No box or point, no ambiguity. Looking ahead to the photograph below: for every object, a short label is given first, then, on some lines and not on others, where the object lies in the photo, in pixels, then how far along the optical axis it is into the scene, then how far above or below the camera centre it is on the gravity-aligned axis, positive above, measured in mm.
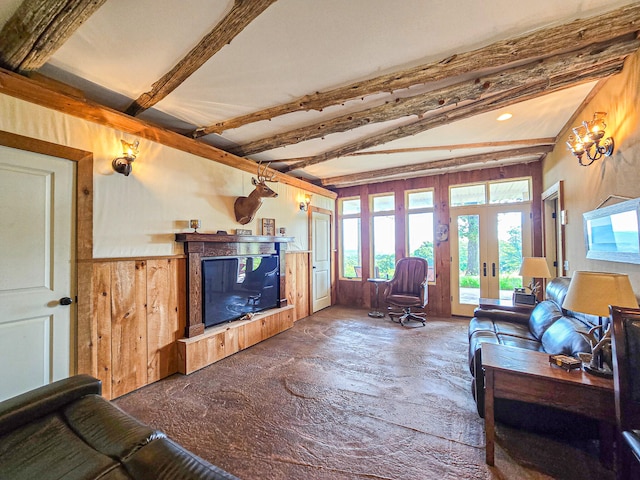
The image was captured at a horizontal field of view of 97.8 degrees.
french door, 4852 -131
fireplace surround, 3150 -83
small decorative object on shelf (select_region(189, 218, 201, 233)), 3213 +256
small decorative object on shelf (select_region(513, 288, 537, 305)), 3568 -724
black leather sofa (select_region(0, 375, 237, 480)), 877 -718
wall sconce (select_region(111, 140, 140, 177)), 2555 +805
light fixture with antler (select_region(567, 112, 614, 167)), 2385 +917
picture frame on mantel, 4410 +302
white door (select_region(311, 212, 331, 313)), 5707 -326
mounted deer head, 3816 +608
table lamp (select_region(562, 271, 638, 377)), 1533 -317
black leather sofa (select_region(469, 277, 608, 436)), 1945 -921
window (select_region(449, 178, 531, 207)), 4891 +918
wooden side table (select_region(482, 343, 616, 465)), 1560 -868
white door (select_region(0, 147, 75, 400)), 2033 -159
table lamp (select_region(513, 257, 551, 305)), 3262 -304
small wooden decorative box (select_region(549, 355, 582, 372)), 1709 -750
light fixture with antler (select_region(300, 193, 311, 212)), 5289 +795
